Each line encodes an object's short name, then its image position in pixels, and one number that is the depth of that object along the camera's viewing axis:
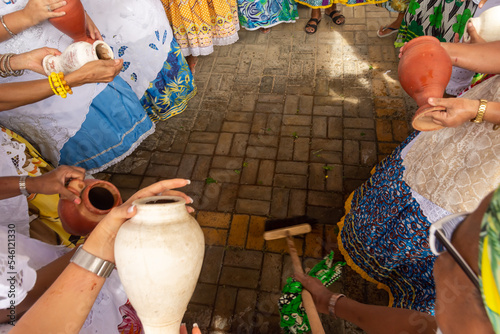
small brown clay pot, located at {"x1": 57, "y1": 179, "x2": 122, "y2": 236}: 1.50
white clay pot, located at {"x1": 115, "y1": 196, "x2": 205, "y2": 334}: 0.97
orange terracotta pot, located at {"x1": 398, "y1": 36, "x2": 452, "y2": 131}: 1.29
